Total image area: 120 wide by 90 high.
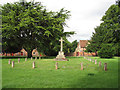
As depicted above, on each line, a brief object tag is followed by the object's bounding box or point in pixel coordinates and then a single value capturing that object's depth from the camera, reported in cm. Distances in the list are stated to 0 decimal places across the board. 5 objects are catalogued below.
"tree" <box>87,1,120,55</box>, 3203
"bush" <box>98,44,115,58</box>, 3719
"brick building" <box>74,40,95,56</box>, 6469
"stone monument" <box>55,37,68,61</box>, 2801
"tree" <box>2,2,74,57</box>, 2939
